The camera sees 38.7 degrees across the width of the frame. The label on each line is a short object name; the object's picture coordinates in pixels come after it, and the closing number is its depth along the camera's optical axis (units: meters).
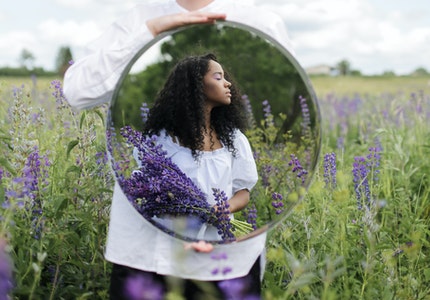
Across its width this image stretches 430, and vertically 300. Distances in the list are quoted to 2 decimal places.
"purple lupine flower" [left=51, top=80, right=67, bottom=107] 2.56
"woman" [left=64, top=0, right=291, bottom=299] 1.72
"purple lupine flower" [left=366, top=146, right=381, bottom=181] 2.80
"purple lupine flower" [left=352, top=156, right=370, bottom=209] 2.57
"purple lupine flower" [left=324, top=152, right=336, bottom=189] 2.61
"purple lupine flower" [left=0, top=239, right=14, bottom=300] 1.33
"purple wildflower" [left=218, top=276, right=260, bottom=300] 1.72
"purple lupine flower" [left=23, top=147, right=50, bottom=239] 2.15
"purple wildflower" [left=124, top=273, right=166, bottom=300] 1.75
